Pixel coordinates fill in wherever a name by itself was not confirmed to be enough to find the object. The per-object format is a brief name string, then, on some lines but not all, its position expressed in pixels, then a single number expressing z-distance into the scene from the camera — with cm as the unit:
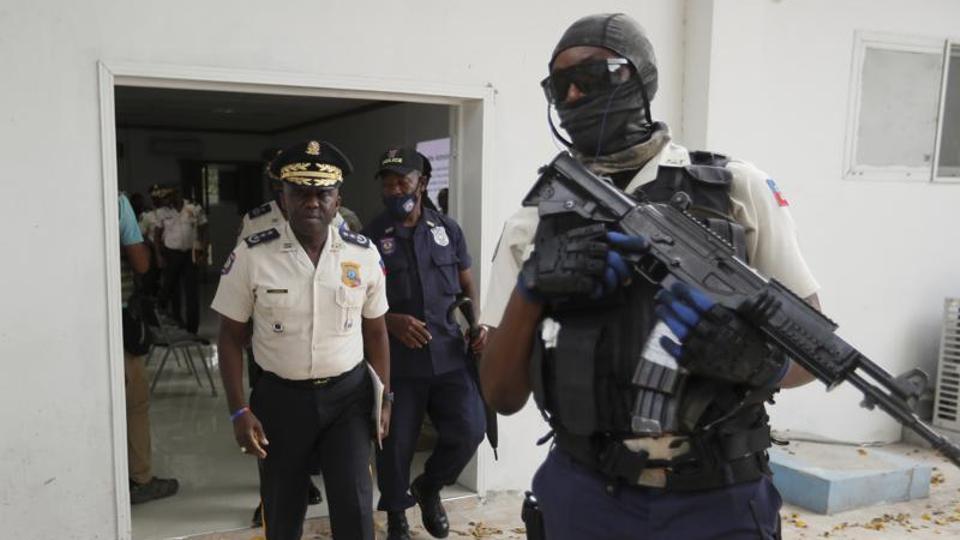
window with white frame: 570
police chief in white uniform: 306
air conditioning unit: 586
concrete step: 463
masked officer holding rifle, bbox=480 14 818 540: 155
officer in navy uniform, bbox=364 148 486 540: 414
